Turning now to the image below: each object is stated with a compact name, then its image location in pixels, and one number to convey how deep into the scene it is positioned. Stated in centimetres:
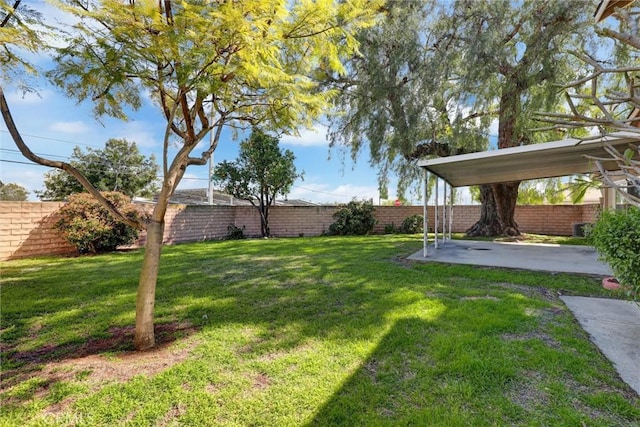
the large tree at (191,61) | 248
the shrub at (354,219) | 1360
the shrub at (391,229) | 1441
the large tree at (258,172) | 1207
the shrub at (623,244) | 243
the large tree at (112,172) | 1866
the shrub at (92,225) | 794
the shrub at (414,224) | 1391
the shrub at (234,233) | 1315
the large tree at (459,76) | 849
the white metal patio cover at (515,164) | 583
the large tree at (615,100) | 145
